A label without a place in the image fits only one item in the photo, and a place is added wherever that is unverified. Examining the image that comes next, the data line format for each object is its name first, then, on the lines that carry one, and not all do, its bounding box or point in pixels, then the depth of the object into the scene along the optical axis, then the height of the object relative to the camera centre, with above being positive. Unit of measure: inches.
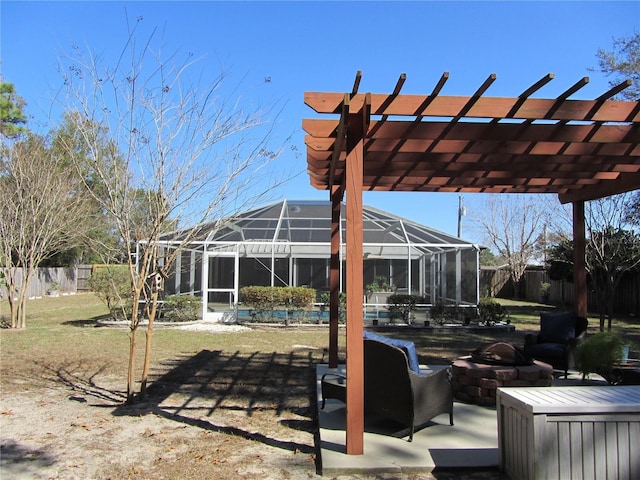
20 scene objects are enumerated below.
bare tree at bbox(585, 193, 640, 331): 442.0 +49.9
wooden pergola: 148.5 +56.2
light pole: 1297.4 +195.1
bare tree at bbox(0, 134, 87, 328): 458.9 +69.6
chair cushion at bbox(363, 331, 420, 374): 175.0 -22.9
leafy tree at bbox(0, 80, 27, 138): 820.3 +296.4
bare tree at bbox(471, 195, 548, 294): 1107.9 +125.2
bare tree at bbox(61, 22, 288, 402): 206.7 +41.0
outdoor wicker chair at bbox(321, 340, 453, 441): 159.2 -36.0
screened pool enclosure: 573.9 +41.2
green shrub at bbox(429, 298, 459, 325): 525.0 -30.4
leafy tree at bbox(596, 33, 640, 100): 441.4 +209.9
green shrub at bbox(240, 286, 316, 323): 528.1 -18.3
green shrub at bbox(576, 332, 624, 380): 203.9 -28.0
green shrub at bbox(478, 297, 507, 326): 518.4 -29.3
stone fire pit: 194.4 -37.6
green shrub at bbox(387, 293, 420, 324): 529.7 -24.6
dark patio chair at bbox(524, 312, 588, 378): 251.8 -29.8
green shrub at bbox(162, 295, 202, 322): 526.6 -28.4
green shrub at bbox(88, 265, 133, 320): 517.0 -8.1
